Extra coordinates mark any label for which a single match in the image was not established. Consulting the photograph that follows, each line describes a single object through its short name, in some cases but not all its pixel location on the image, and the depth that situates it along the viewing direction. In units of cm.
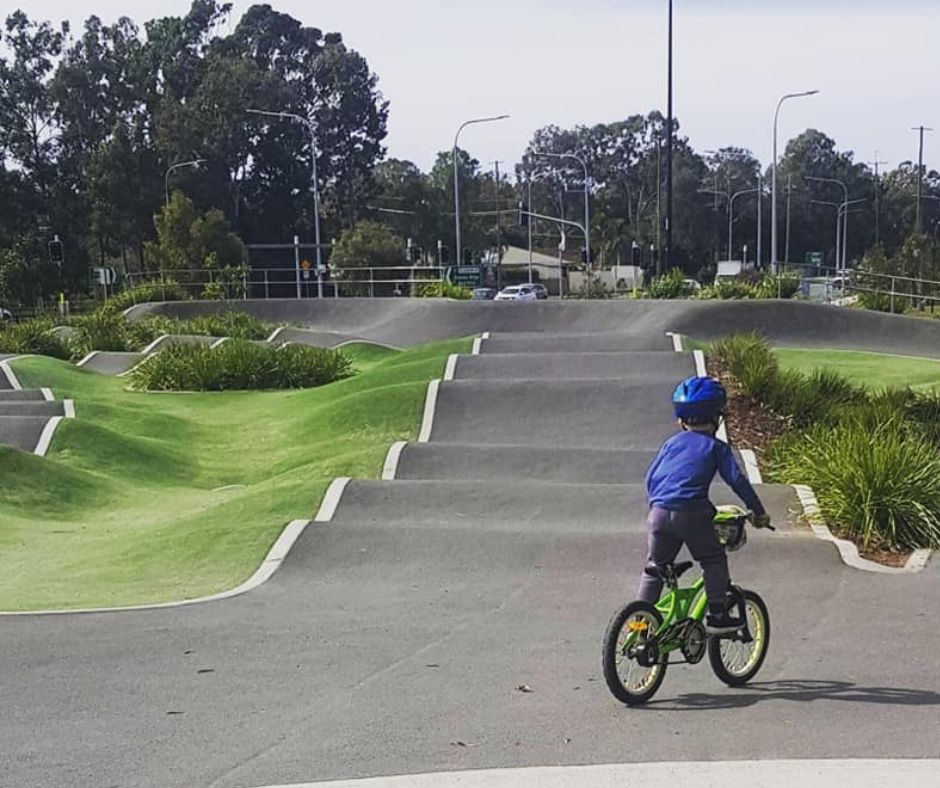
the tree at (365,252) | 5700
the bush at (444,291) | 4050
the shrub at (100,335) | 3312
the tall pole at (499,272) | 6914
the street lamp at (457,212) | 6082
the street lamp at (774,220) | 5179
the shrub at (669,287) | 3819
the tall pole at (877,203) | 9494
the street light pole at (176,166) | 6875
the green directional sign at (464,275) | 4909
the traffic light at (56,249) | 4952
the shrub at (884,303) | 3268
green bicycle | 569
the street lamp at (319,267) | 5023
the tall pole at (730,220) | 9825
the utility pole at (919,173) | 6204
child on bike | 579
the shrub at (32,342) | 3131
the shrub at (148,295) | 4525
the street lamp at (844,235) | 9489
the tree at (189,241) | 5278
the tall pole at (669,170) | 4097
